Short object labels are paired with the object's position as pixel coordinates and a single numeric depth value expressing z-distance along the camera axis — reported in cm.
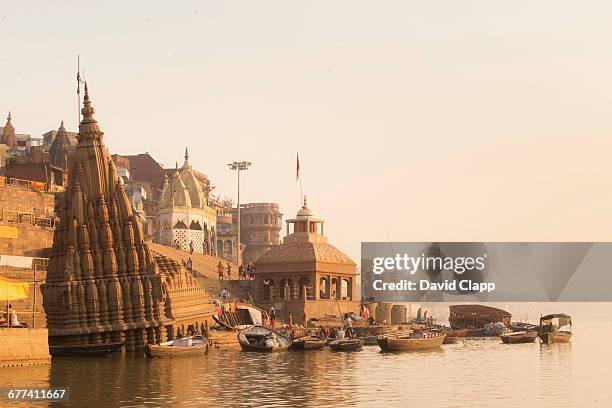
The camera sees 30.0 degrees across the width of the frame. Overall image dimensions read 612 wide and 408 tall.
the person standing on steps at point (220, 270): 10840
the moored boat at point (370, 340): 9525
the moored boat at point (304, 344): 7969
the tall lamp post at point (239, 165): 14725
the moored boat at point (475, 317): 12625
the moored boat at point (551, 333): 10175
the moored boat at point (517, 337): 10288
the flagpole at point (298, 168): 12038
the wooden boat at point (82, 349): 6650
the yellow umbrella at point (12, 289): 5456
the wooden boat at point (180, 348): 6650
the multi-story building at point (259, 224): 18588
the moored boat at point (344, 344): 8219
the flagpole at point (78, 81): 8496
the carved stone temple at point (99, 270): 6706
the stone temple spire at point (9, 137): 13125
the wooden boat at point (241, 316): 9096
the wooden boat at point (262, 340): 7756
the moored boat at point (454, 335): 10520
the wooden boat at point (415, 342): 8438
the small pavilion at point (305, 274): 10788
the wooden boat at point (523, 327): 11038
